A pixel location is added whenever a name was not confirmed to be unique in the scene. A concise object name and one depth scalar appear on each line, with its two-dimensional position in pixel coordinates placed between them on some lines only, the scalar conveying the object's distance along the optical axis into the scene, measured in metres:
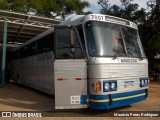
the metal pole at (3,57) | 16.80
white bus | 7.21
